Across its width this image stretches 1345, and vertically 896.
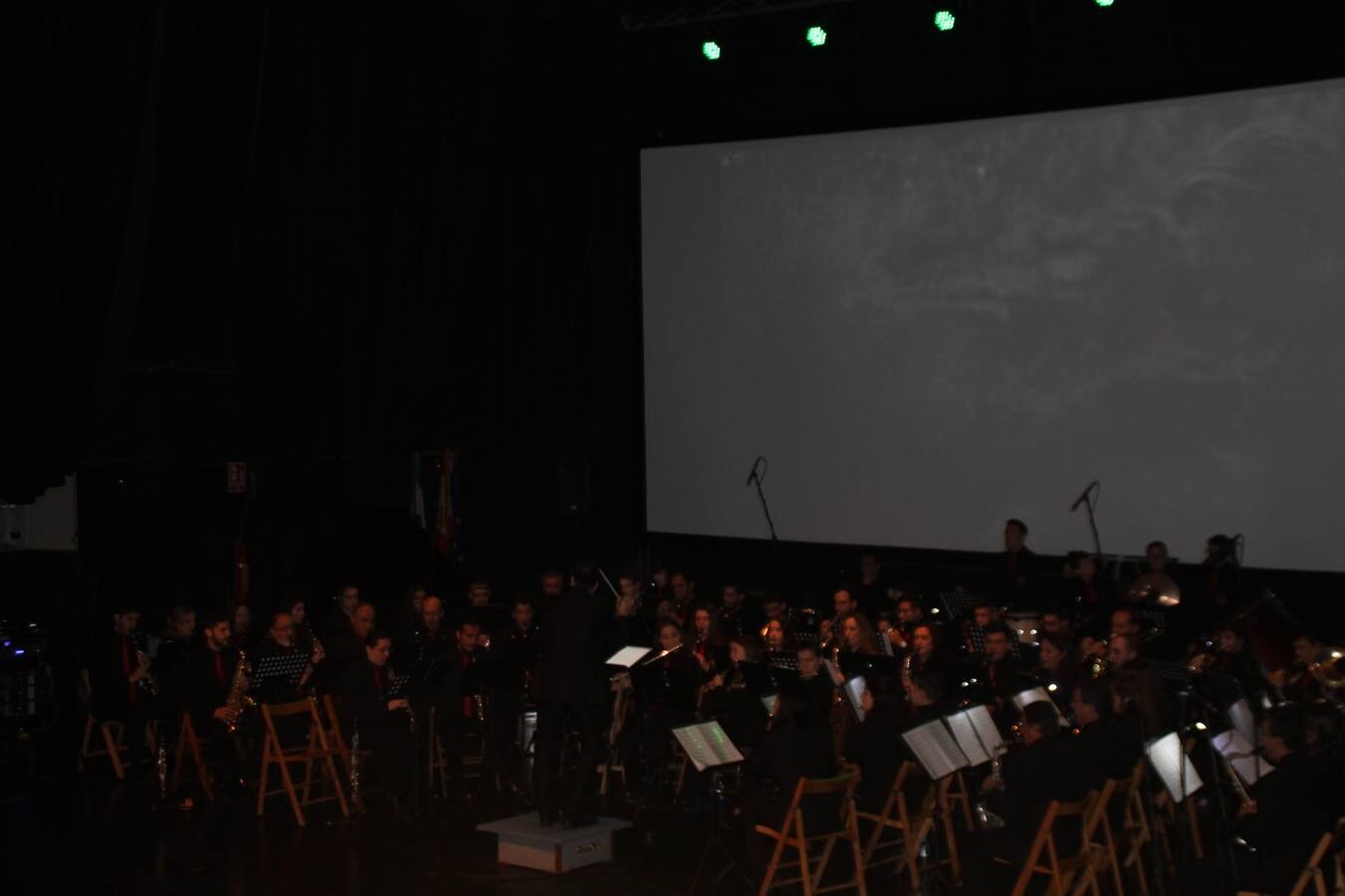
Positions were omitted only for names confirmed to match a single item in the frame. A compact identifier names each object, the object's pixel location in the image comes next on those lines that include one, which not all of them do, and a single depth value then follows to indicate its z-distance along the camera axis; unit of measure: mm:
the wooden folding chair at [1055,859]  7321
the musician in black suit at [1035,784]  7547
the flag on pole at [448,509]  15859
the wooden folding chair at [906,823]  8508
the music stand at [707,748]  8328
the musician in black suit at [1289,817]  7121
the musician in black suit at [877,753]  8641
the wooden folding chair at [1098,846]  7625
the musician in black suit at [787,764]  8305
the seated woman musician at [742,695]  9547
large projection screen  12531
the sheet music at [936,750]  7688
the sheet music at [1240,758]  8086
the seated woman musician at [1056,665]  9609
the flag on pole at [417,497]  15719
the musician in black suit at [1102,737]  7781
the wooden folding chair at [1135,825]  8156
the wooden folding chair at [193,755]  11133
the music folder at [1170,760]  7527
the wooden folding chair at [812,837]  8109
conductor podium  9203
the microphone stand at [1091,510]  13453
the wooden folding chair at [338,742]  10891
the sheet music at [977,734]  7957
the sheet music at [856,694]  9062
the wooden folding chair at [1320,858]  6996
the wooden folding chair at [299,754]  10625
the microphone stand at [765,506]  15656
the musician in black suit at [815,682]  9273
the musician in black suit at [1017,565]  13211
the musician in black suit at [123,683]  11695
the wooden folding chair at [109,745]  11938
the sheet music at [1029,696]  8414
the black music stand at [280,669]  10680
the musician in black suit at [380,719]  10625
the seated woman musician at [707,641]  10688
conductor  9711
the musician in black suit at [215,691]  11047
